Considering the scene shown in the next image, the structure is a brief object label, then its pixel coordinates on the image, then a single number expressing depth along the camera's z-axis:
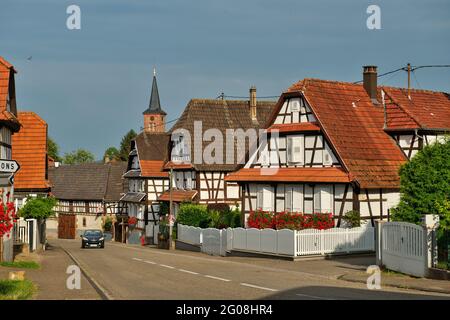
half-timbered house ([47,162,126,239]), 82.88
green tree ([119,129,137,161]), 124.94
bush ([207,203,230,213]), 54.34
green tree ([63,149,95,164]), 150.50
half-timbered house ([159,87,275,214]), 55.84
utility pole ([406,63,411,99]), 42.40
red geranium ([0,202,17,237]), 15.98
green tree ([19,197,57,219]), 39.22
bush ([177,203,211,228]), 47.25
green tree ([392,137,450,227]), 24.17
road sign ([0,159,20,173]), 16.88
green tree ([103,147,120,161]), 170.38
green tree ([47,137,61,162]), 120.62
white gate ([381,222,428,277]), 21.42
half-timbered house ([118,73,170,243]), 65.81
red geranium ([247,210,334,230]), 33.72
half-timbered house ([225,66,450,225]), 35.75
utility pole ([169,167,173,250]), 47.84
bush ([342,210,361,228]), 34.84
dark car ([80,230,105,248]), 51.06
